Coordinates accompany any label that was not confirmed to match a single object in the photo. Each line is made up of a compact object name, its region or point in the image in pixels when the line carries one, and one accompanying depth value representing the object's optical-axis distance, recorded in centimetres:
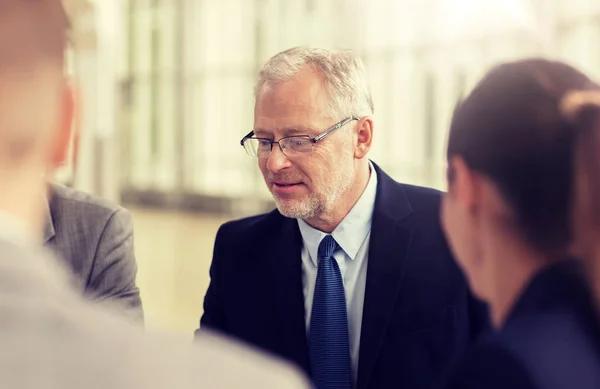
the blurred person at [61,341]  82
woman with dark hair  125
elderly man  191
